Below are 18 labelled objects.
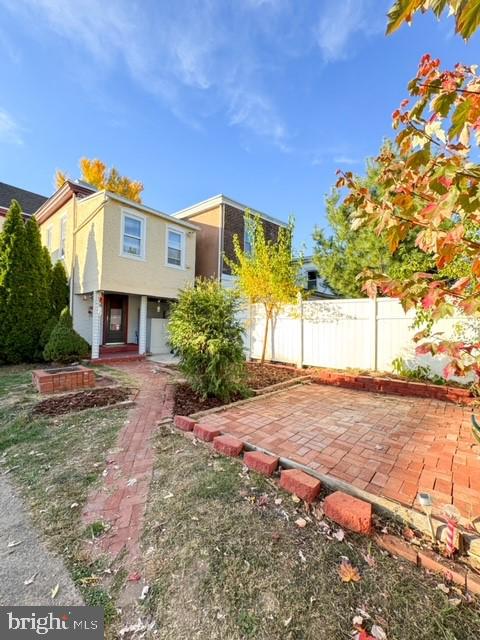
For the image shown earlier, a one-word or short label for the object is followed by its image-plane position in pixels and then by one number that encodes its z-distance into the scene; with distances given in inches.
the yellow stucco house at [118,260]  389.7
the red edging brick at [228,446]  119.9
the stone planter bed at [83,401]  182.1
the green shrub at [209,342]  188.7
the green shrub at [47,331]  374.9
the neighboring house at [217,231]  523.8
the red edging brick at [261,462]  105.4
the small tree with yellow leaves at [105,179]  729.0
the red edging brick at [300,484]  90.6
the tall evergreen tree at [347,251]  353.7
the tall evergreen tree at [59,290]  426.0
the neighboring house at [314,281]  689.6
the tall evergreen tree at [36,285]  379.2
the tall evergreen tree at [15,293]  360.2
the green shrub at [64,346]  351.3
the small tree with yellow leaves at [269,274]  311.7
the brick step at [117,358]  376.2
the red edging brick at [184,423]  147.8
